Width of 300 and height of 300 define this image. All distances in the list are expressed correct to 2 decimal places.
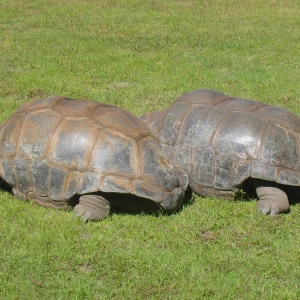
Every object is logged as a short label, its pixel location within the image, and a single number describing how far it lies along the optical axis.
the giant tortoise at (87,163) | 7.59
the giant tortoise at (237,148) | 8.18
